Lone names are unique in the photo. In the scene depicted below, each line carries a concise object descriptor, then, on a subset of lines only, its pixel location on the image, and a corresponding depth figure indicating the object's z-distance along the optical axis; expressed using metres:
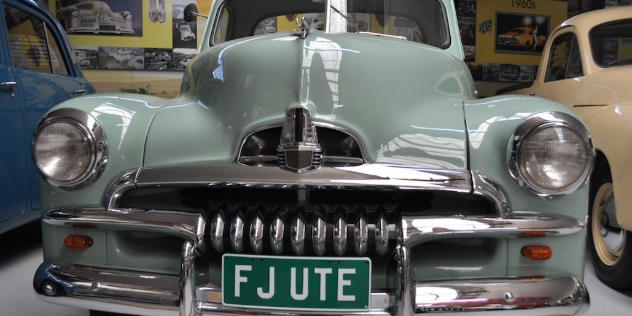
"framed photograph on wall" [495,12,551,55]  6.01
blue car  2.26
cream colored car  2.08
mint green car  1.18
